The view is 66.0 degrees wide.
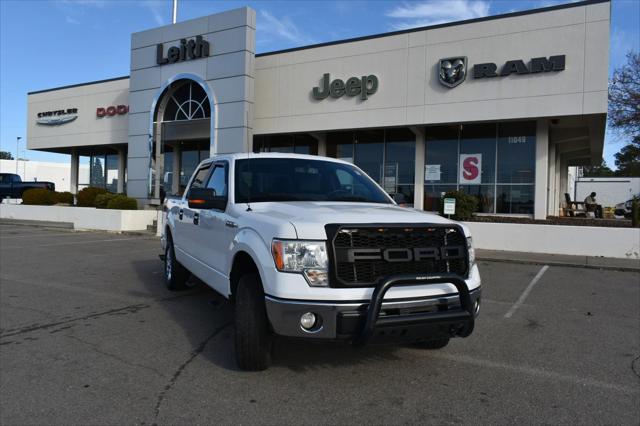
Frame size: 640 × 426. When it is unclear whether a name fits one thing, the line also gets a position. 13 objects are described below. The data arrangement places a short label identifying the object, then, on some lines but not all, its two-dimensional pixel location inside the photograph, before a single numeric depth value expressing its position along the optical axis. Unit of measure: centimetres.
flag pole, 2327
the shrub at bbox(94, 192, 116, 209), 2008
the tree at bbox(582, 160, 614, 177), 8445
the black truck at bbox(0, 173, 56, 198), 3005
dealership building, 1520
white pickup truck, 351
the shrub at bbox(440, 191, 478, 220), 1499
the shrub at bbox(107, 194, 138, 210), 1927
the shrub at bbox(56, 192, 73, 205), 2377
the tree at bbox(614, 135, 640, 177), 4162
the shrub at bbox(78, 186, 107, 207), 2113
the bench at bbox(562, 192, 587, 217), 2208
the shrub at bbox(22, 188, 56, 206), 2334
